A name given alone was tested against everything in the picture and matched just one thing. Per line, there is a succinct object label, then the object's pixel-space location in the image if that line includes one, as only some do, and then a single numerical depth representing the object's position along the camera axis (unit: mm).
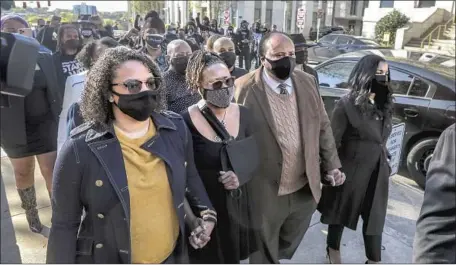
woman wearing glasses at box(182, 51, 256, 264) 2227
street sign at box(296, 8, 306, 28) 13891
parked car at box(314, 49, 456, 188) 4512
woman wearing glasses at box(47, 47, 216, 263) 1627
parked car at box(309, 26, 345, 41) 25409
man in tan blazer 2555
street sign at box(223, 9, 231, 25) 15489
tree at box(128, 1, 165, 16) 54062
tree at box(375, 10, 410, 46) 25661
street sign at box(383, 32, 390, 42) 25609
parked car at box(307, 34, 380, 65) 14914
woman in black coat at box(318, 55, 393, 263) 2861
